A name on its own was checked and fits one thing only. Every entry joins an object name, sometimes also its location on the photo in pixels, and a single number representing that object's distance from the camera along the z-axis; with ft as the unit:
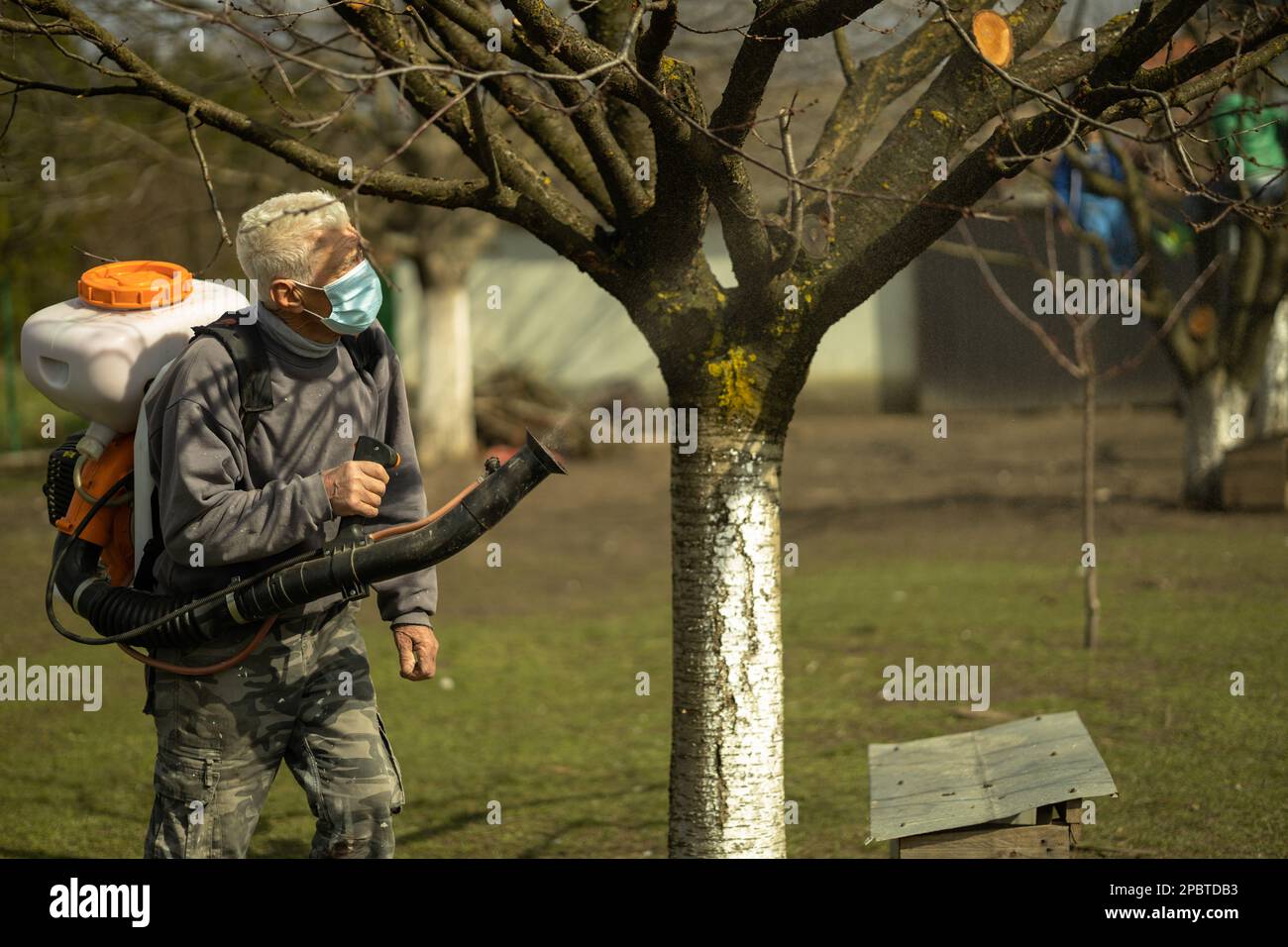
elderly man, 10.16
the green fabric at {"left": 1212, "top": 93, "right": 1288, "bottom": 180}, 29.43
